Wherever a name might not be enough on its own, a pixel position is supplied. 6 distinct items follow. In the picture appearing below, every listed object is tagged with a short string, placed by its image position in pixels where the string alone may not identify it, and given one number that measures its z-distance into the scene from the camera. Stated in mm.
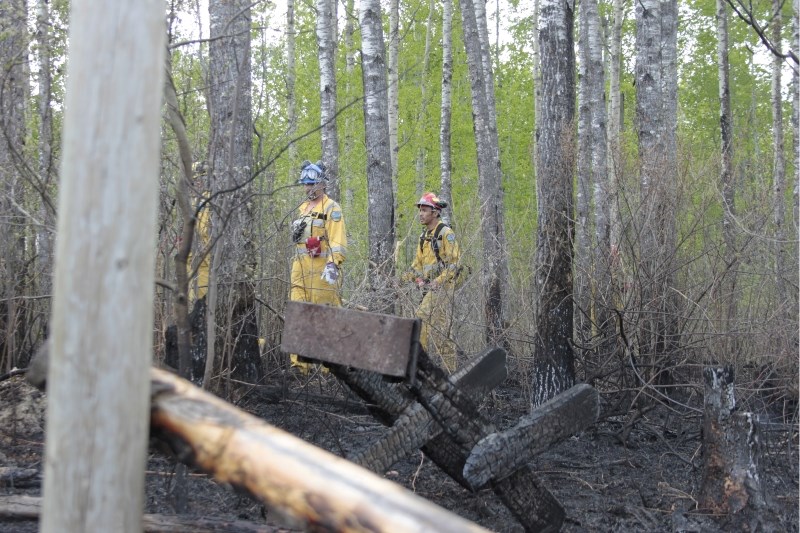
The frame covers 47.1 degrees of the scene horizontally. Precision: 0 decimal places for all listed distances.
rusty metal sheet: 3979
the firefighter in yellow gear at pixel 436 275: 7859
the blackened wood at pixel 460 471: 4547
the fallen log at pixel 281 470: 2199
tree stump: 4770
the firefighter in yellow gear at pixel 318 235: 9211
